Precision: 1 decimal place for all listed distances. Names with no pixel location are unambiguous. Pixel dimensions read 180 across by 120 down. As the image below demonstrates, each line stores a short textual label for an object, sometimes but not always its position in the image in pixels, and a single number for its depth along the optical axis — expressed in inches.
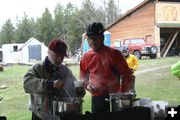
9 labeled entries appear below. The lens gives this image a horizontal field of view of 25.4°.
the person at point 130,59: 300.6
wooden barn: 1029.8
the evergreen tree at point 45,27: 1461.6
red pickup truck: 878.4
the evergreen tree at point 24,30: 1656.0
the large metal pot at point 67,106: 102.6
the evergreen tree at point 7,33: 1770.8
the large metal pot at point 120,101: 105.9
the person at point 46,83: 105.7
